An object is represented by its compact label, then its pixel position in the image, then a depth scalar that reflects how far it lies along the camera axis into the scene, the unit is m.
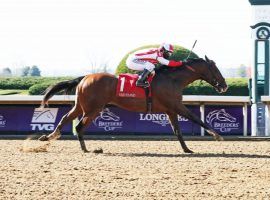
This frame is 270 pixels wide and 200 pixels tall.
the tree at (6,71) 98.67
